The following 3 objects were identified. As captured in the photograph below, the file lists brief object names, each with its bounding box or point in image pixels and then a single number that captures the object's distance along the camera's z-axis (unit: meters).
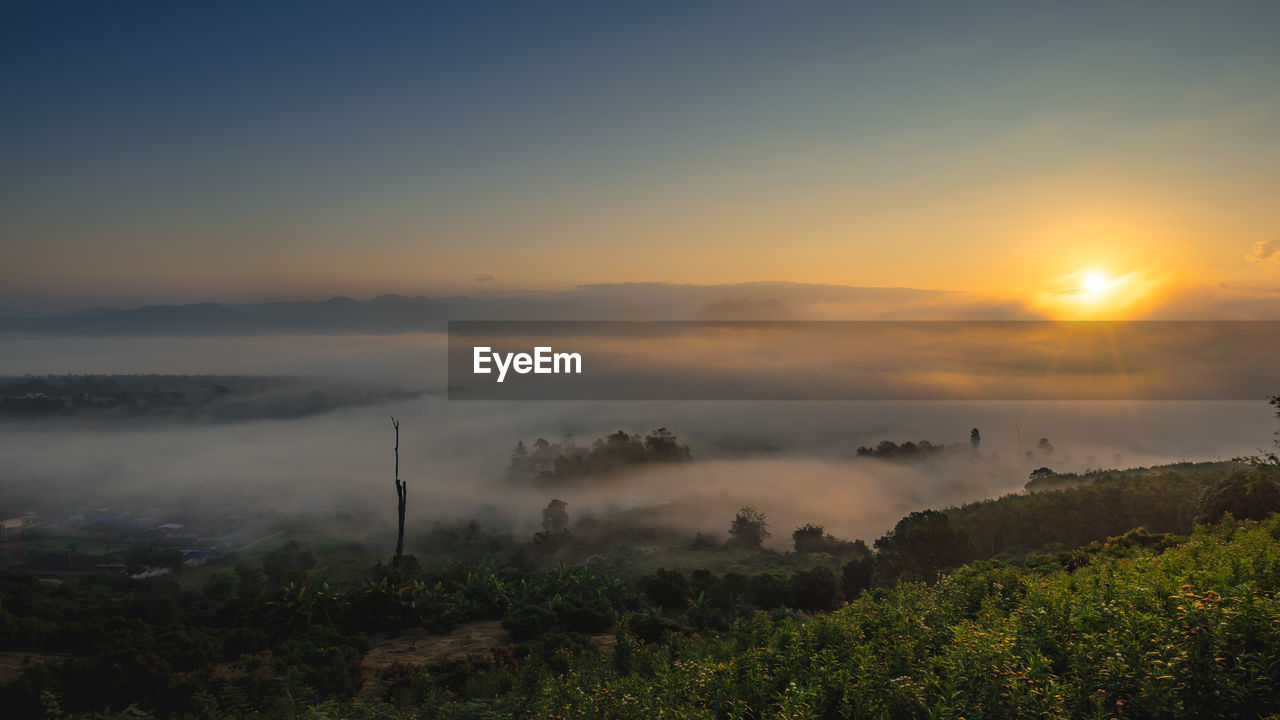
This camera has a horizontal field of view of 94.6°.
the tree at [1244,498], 22.47
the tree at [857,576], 35.97
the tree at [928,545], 33.69
